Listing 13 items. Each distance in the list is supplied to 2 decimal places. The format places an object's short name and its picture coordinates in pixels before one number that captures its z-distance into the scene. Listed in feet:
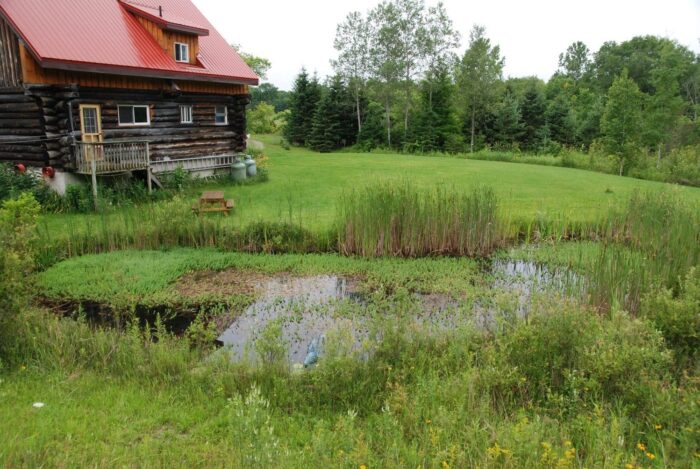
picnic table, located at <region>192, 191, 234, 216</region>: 35.91
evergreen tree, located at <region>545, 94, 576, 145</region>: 103.09
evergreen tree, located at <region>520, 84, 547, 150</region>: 103.24
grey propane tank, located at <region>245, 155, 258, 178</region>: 55.72
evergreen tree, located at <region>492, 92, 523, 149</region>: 100.94
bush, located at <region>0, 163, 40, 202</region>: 39.04
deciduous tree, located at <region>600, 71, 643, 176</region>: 59.21
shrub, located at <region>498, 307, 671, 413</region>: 12.36
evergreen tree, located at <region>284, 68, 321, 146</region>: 105.70
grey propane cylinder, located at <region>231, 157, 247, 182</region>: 54.18
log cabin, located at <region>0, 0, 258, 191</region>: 40.16
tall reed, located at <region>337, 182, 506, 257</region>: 29.19
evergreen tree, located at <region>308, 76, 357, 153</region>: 101.91
